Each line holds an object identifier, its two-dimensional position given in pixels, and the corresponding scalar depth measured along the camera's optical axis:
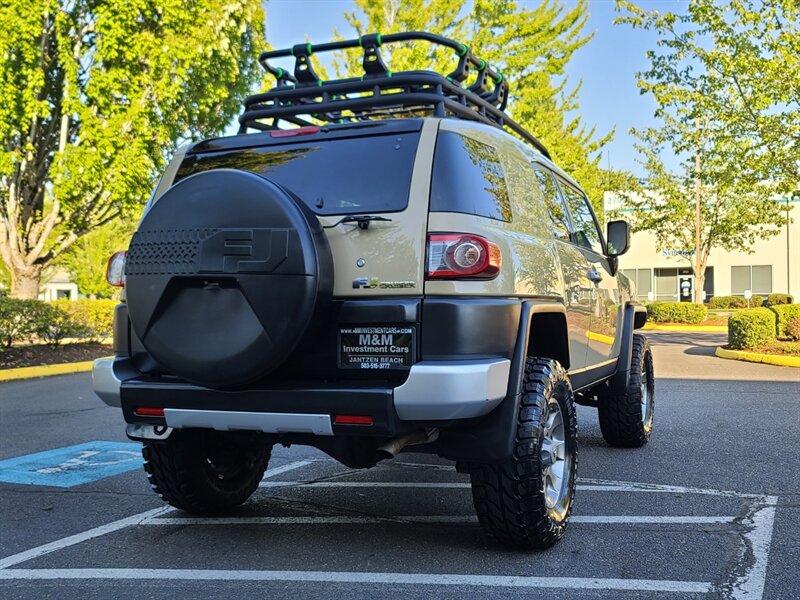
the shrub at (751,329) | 15.98
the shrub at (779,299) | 35.22
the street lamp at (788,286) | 41.27
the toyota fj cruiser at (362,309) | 3.23
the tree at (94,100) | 15.34
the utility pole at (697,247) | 30.66
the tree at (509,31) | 20.72
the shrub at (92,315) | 16.67
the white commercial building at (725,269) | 41.94
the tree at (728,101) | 15.32
